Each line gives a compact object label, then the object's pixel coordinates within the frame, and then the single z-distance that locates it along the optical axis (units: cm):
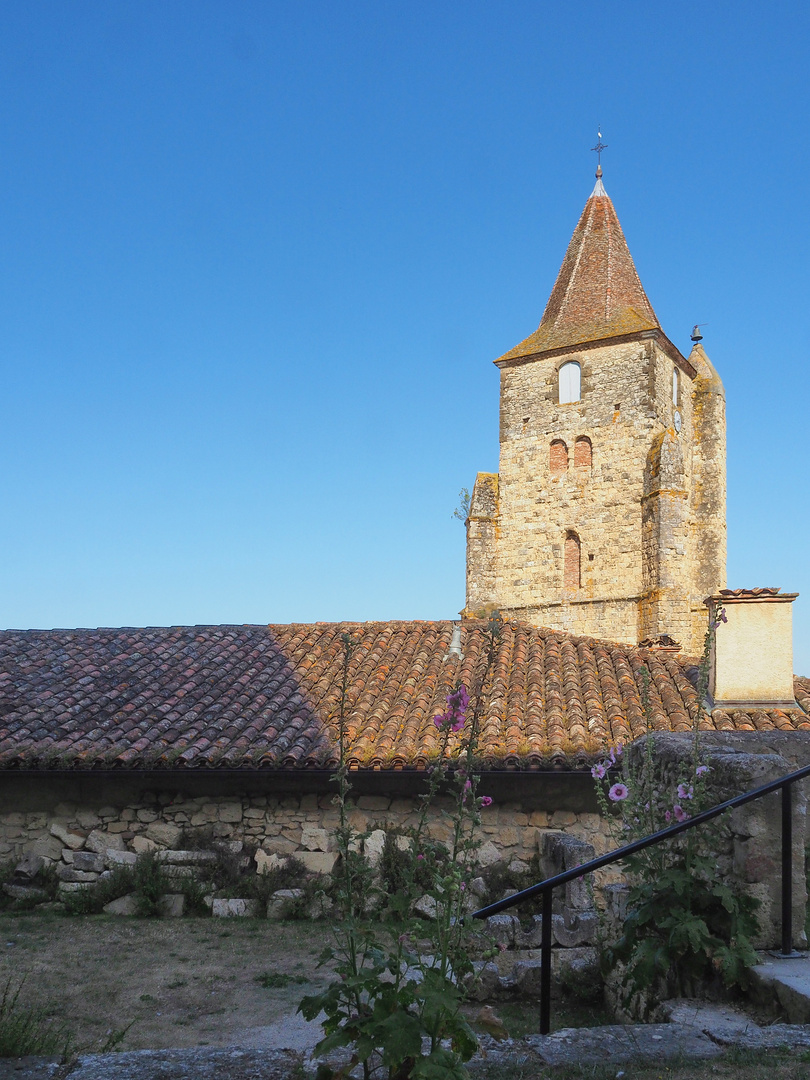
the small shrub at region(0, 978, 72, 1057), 321
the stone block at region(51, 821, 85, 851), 1046
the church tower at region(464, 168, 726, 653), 2412
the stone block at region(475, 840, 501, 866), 987
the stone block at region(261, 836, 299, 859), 1020
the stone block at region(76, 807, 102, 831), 1056
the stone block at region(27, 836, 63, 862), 1038
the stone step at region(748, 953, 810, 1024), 346
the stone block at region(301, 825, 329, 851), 1018
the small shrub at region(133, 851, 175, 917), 944
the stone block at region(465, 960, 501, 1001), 603
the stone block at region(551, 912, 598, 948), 684
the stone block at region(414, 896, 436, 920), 868
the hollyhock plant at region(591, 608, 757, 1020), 376
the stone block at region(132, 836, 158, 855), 1030
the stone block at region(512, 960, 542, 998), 609
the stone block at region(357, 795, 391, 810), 1036
